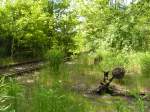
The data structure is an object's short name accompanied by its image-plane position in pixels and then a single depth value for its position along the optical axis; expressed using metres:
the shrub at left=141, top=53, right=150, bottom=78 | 6.23
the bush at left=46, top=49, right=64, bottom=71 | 6.99
